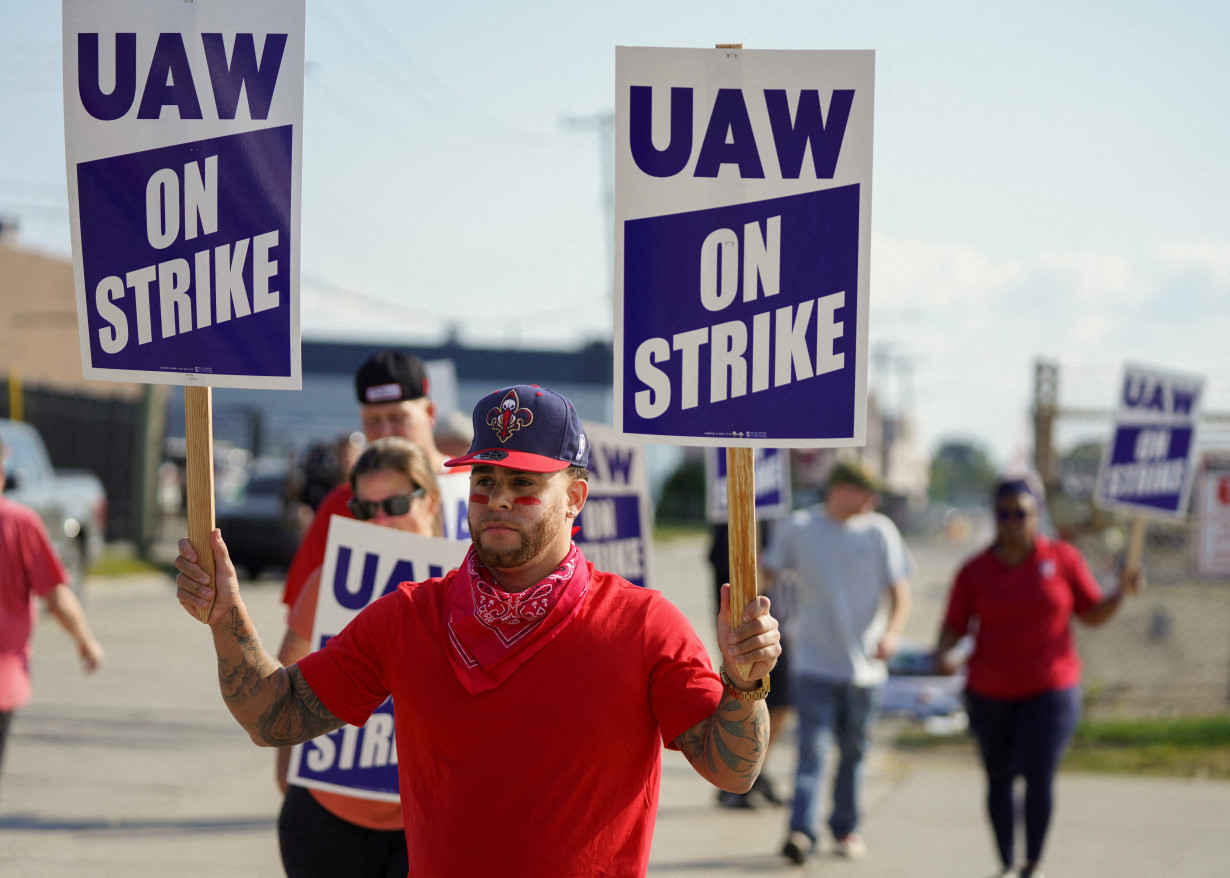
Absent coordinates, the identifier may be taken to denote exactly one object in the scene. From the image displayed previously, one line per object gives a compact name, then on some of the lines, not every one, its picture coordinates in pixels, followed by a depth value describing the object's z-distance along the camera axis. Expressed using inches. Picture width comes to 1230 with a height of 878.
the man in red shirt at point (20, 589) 417.4
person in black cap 353.4
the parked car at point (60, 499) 1083.9
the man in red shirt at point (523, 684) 189.3
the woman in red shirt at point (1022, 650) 467.8
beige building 2650.1
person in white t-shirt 521.0
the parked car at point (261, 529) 1524.4
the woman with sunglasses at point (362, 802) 278.9
